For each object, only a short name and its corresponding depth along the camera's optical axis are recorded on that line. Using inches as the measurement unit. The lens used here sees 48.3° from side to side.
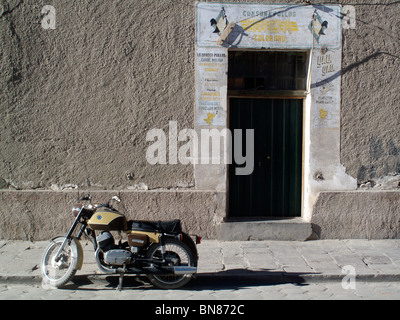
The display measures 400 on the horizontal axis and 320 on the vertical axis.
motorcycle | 201.6
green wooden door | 291.6
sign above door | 279.1
